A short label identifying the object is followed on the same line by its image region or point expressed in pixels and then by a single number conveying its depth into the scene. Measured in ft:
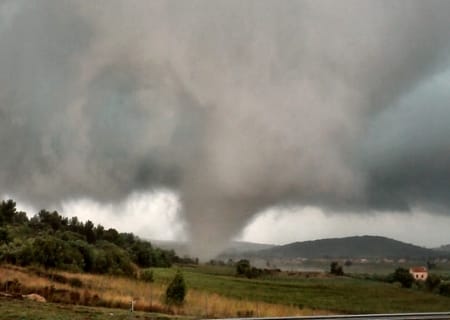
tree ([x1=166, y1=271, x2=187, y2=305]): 97.39
